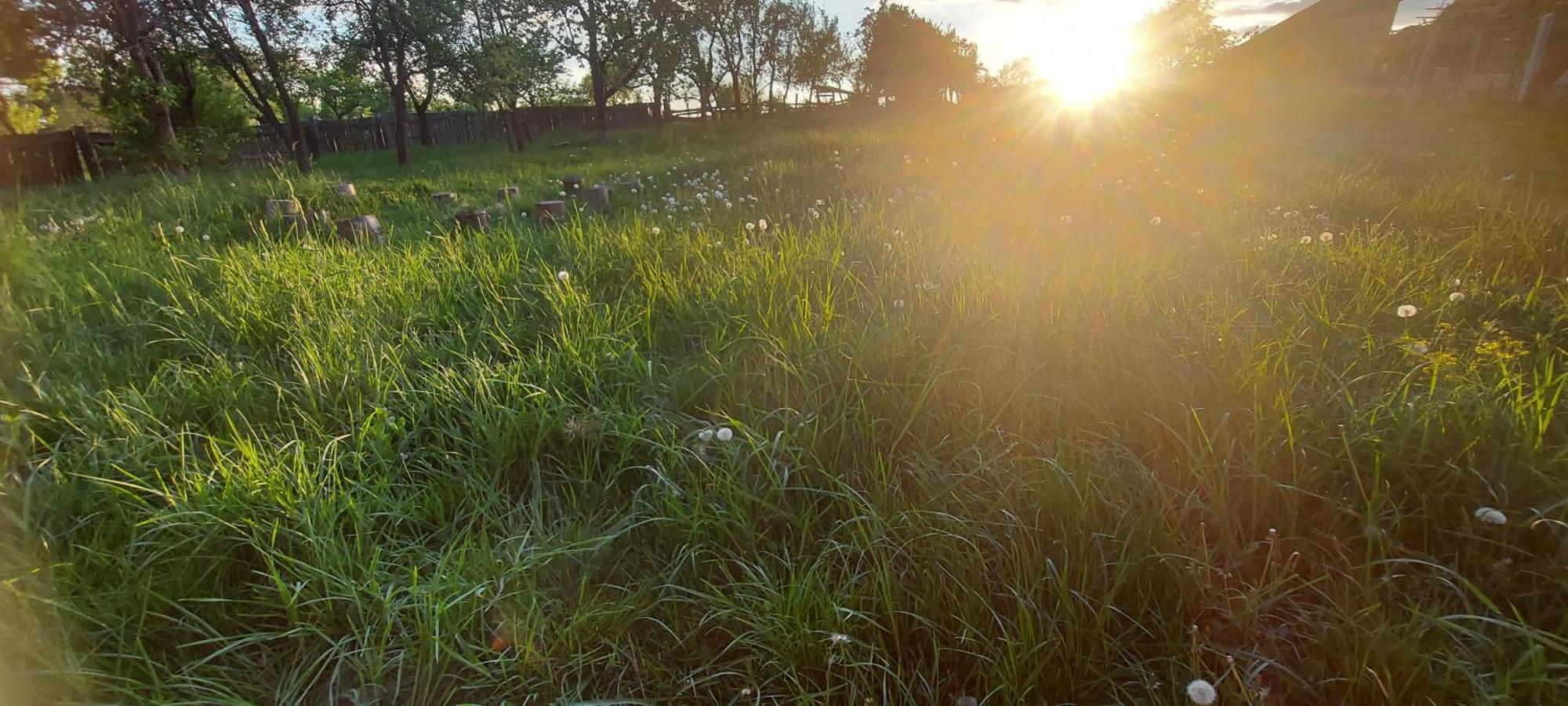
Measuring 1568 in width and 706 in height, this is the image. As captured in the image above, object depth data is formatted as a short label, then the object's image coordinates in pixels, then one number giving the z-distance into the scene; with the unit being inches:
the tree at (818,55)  1521.9
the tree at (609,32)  803.4
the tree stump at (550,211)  207.9
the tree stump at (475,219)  200.1
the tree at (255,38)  560.1
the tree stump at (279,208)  216.7
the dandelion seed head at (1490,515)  47.8
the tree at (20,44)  415.8
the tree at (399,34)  598.9
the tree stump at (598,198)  245.4
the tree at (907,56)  1251.8
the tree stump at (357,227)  183.0
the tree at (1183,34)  1791.3
